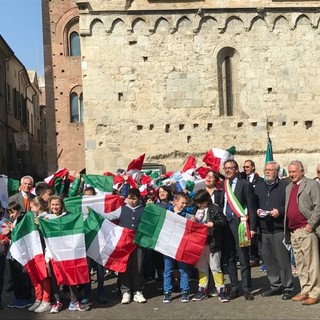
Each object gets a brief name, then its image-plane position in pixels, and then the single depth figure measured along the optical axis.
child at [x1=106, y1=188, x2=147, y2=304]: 7.59
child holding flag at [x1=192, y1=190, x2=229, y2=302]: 7.46
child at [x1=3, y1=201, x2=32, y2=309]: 7.70
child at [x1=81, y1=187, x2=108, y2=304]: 7.54
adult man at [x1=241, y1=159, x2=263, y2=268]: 10.07
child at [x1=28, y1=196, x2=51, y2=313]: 7.28
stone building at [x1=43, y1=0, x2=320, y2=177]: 16.84
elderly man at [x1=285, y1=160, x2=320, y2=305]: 7.13
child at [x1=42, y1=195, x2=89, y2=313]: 7.23
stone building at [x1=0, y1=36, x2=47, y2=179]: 32.47
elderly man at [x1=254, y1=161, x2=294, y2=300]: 7.52
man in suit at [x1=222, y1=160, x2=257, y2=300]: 7.57
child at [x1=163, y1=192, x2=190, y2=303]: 7.47
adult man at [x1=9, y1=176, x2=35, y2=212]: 9.01
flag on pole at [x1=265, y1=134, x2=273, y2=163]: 15.66
